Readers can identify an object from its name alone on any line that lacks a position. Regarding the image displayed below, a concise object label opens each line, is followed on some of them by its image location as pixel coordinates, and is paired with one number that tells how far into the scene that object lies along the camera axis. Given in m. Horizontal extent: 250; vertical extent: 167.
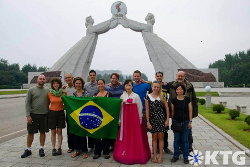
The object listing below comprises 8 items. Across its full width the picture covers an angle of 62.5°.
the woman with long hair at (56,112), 3.51
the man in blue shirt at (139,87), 3.53
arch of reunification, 24.86
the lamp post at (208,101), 8.61
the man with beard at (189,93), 3.35
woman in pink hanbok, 3.05
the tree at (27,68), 52.97
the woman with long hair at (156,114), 3.11
